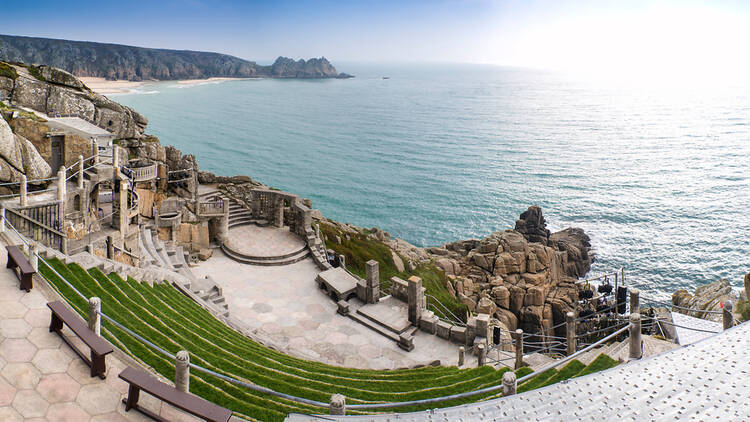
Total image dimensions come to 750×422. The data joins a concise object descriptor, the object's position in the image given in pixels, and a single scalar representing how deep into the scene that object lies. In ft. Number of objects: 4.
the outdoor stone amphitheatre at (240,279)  45.34
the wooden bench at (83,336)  29.53
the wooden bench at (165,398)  24.48
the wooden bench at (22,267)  37.60
